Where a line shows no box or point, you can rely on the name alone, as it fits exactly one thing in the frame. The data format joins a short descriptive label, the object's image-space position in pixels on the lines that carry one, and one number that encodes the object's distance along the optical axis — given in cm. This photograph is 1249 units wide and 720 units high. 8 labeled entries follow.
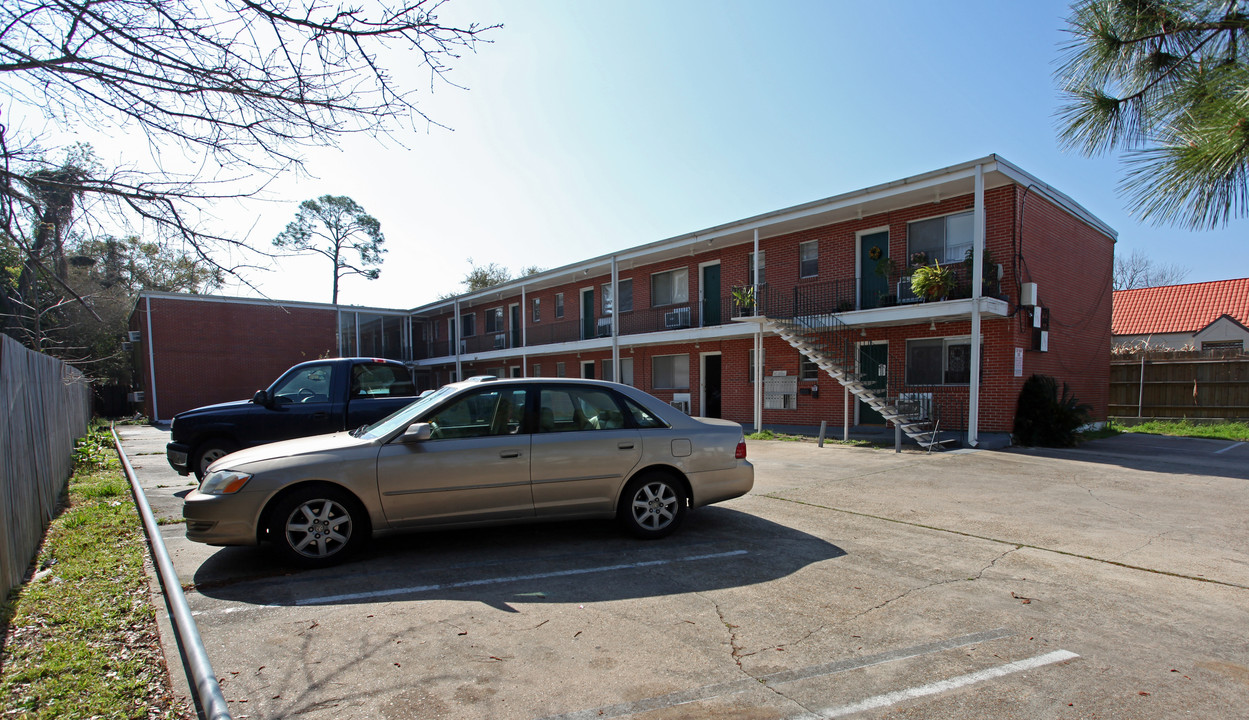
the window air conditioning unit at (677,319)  2000
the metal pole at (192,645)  259
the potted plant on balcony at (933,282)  1304
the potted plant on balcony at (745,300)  1699
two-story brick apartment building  1322
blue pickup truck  815
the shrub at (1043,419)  1273
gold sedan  470
